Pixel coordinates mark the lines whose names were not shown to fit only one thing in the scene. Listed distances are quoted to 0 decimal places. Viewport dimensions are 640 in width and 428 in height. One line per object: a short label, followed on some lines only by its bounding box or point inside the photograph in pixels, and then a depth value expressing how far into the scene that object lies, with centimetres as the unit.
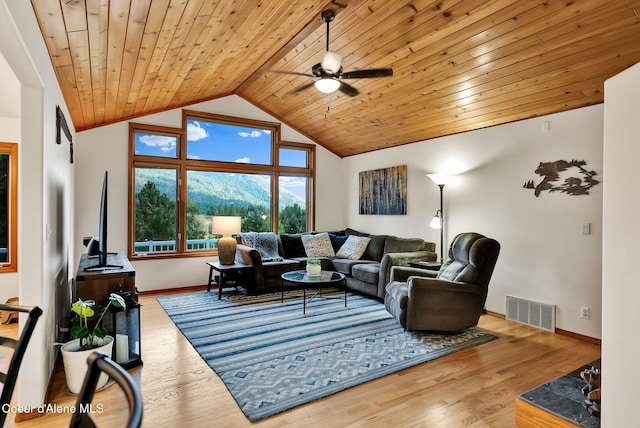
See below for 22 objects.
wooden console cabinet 291
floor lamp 498
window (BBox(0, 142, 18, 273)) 453
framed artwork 594
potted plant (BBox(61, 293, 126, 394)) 246
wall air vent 393
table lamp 524
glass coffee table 430
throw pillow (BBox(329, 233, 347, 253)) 640
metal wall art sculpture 368
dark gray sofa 493
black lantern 286
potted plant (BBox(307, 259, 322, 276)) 455
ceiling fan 318
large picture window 551
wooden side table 504
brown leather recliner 360
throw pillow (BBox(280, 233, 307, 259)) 610
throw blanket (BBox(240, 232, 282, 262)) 573
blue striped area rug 259
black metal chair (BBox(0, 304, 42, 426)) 120
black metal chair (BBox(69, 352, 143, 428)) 79
